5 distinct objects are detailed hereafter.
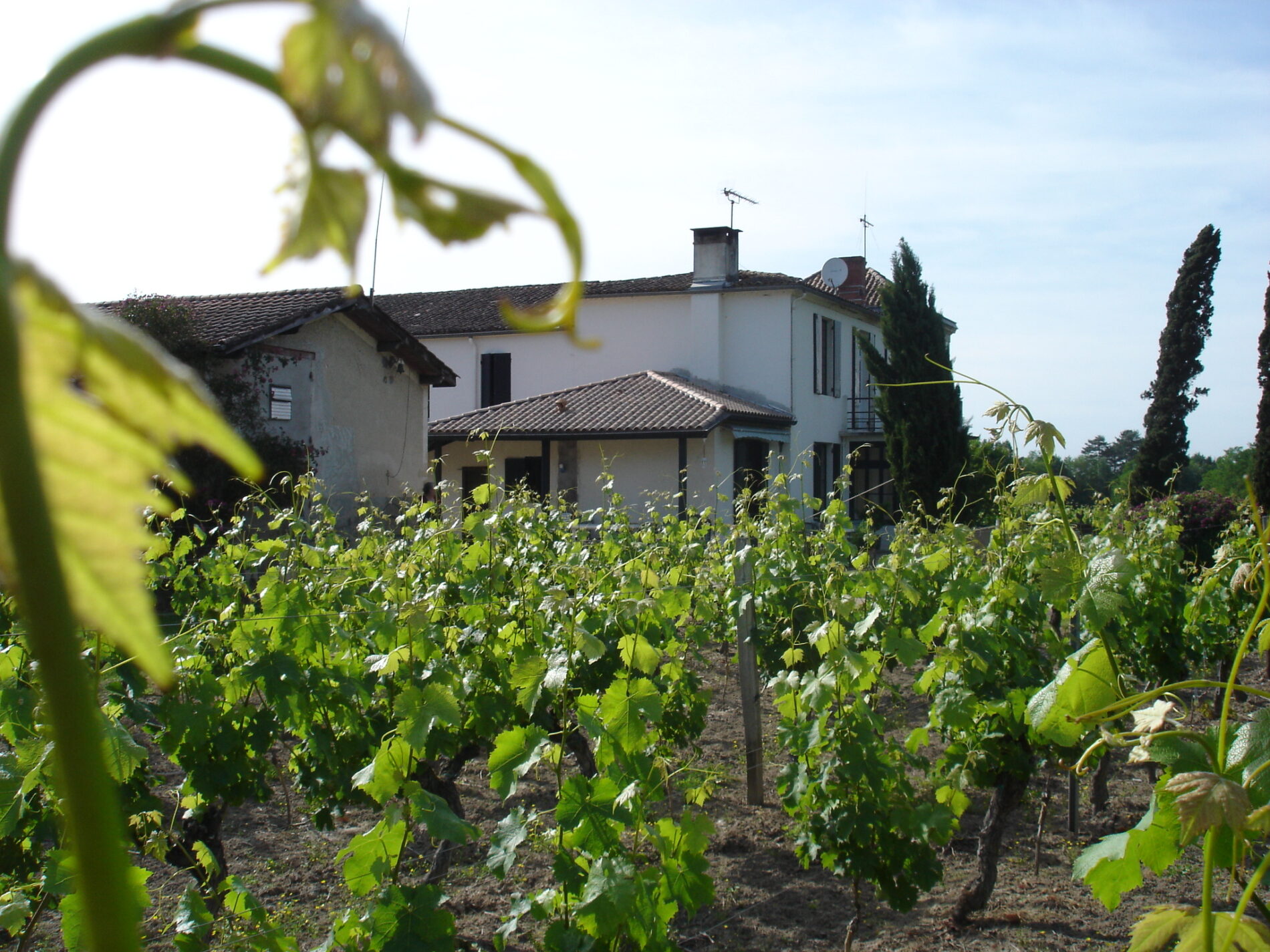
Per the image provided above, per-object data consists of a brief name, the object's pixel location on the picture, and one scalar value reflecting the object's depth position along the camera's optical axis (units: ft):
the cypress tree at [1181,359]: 90.07
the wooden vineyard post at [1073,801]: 18.26
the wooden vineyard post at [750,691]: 19.86
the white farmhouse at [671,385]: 68.80
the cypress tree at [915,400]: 75.25
